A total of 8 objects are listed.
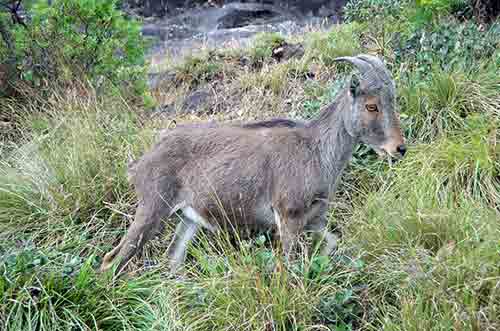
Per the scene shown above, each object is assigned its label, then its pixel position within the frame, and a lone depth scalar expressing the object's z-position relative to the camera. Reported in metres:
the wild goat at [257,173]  5.48
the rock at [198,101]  10.16
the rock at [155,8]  21.02
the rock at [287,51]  10.97
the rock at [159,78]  11.49
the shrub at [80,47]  8.55
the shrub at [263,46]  11.16
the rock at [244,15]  19.22
